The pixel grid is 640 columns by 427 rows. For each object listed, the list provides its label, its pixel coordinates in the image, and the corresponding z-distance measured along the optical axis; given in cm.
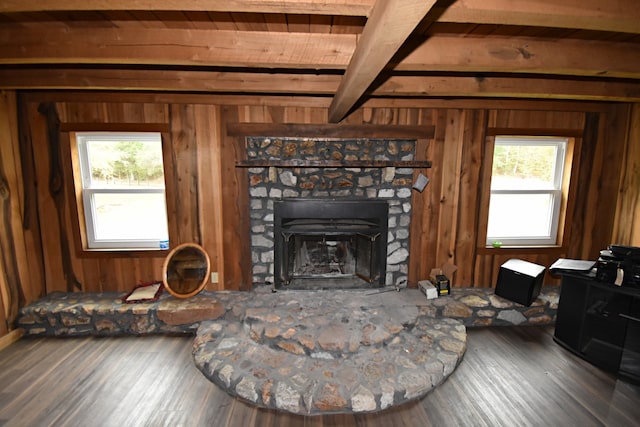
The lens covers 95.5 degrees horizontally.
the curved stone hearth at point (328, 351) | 196
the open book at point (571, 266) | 245
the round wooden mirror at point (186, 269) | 290
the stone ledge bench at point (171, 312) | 270
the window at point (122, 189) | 290
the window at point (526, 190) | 313
